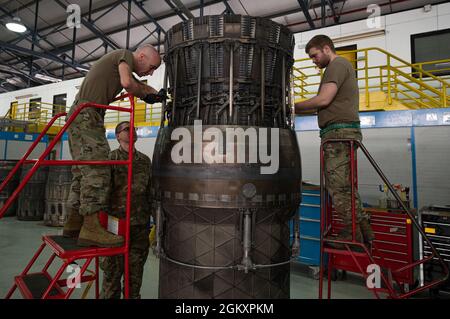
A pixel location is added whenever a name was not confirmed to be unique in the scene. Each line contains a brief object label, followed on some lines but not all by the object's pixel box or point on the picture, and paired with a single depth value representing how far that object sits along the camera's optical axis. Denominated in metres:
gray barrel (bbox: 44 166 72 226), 9.85
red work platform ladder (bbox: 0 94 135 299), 2.18
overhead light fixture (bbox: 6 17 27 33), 10.94
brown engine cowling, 2.58
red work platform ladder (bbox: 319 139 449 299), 2.69
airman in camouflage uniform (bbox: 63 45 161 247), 2.49
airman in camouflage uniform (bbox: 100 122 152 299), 3.67
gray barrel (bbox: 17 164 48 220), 10.86
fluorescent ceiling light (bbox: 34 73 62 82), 20.31
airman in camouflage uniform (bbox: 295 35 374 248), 3.01
